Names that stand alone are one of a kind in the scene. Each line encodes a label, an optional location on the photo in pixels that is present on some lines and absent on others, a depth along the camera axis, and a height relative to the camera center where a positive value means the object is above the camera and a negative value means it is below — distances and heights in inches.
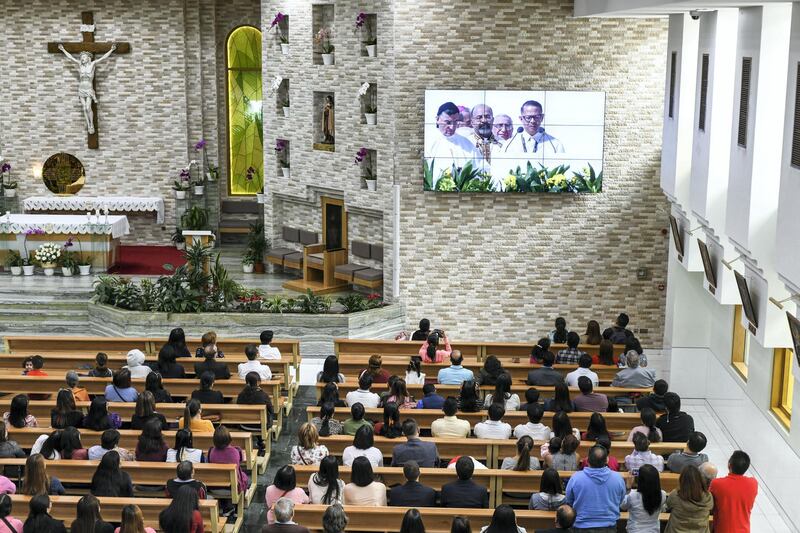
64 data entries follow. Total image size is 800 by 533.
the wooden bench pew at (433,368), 518.6 -113.9
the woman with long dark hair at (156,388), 445.6 -107.3
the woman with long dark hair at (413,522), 301.4 -108.3
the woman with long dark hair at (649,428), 393.4 -107.9
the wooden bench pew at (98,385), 478.6 -113.8
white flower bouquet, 741.9 -86.4
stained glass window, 864.9 +13.9
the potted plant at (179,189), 840.3 -46.6
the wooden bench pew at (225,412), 439.8 -114.6
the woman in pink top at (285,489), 344.5 -114.8
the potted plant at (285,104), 760.3 +19.0
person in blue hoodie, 334.3 -110.6
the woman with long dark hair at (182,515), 316.5 -112.9
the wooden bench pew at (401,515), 335.6 -119.9
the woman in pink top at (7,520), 309.1 -113.5
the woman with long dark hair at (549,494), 340.5 -113.8
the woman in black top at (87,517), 305.4 -109.8
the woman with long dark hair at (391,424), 400.2 -108.6
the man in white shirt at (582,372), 467.8 -103.8
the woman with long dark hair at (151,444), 379.2 -111.2
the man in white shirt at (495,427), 405.6 -109.9
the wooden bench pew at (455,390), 477.4 -113.3
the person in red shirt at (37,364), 488.1 -106.8
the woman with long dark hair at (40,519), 311.1 -112.6
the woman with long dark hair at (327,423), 408.2 -111.6
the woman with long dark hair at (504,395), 435.5 -105.9
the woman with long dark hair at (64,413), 404.5 -106.4
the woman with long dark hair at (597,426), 393.4 -105.9
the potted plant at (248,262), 789.2 -95.8
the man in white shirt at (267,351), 523.2 -106.6
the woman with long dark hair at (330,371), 471.8 -104.9
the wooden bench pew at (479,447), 397.1 -115.9
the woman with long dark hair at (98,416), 406.0 -108.3
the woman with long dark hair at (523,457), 362.6 -108.5
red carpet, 780.4 -97.2
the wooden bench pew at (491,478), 365.7 -117.1
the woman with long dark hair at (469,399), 438.3 -107.9
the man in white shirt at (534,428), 395.9 -109.4
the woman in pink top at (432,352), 522.6 -107.1
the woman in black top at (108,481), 349.7 -113.8
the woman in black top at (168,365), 485.3 -105.9
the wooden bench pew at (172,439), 406.6 -116.7
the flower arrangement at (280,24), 744.3 +74.1
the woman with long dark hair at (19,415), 411.8 -110.8
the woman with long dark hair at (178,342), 509.7 -100.4
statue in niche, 738.2 +6.4
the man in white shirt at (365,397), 448.5 -110.0
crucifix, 826.2 +58.7
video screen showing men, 644.1 -3.3
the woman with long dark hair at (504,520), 299.7 -107.2
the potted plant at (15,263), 745.6 -93.5
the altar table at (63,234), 749.9 -73.9
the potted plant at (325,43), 720.3 +59.4
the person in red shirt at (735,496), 336.8 -111.6
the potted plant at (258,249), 790.5 -86.6
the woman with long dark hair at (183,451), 377.1 -112.3
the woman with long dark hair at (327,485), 343.3 -113.3
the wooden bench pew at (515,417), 432.8 -114.1
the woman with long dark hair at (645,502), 329.1 -112.5
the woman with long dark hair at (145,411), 403.9 -105.9
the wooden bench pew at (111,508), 338.6 -119.2
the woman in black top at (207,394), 444.2 -108.7
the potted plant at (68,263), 741.9 -92.8
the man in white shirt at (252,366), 483.2 -106.4
